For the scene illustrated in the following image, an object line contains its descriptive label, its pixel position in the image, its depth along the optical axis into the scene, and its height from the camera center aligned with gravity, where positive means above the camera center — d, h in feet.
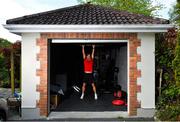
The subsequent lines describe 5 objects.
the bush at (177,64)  15.90 -0.44
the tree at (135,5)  50.97 +19.07
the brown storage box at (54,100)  18.53 -4.96
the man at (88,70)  21.03 -1.51
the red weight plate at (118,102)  19.12 -5.38
